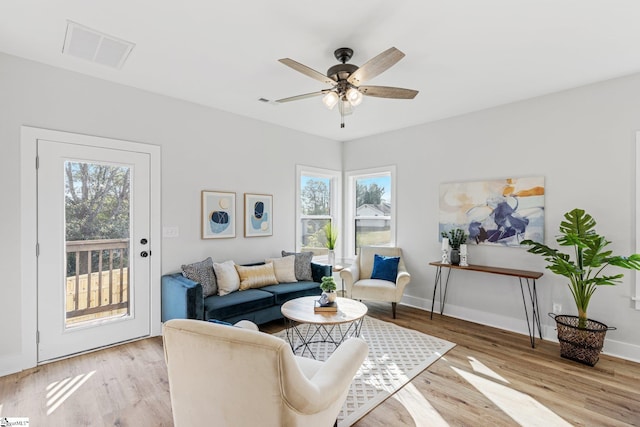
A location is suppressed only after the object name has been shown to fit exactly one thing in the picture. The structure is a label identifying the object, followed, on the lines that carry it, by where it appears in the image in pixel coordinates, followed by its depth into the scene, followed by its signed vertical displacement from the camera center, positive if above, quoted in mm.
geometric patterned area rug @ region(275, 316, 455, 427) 2254 -1339
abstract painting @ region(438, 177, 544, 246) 3498 +53
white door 2824 -318
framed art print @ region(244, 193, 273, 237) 4234 -10
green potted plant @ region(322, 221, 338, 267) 4941 -412
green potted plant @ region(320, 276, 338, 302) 2912 -683
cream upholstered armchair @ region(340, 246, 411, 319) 3998 -910
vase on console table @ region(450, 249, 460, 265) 3885 -523
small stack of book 2785 -834
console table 3297 -757
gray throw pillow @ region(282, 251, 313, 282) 4207 -704
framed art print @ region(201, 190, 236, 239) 3834 -8
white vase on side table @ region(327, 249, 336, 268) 4920 -680
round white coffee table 2662 -882
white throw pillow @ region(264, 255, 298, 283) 4047 -701
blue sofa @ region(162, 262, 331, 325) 3031 -909
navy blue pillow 4340 -753
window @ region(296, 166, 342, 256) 5031 +143
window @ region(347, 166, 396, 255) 4980 +101
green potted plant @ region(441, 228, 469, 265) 3891 -328
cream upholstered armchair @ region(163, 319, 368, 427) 1238 -709
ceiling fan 2238 +997
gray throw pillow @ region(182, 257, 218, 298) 3385 -662
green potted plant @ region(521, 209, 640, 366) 2773 -560
